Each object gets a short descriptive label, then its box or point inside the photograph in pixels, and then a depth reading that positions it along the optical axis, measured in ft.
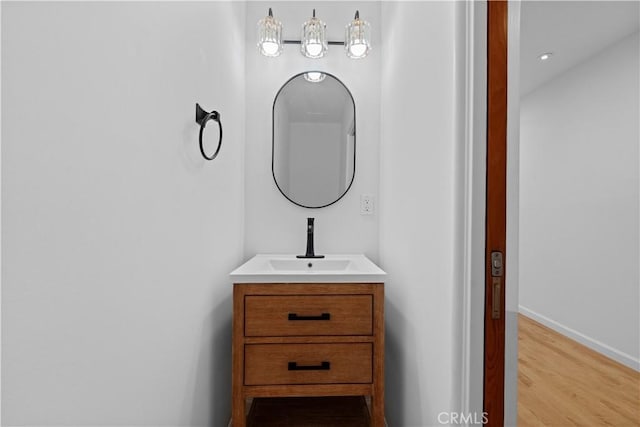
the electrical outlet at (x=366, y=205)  5.99
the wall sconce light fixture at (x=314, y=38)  5.33
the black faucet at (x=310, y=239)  5.53
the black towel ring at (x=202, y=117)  3.50
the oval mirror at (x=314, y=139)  5.95
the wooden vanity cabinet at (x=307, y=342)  3.88
